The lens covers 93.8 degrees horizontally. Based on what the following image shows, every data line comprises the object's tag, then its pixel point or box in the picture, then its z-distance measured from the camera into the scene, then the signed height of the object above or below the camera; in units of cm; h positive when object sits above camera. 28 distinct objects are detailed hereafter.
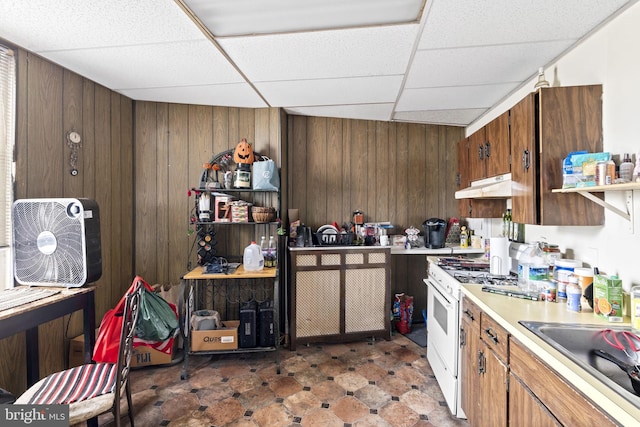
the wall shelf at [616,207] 142 +6
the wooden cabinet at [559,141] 161 +40
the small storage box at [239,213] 273 +2
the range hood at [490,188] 205 +20
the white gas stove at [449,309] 191 -69
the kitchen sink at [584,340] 116 -52
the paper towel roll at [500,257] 210 -30
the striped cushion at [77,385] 142 -86
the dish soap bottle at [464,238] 321 -26
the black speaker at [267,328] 265 -100
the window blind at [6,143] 183 +45
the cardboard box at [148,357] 244 -117
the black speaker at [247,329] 261 -99
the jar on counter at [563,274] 157 -32
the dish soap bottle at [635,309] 121 -39
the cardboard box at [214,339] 250 -104
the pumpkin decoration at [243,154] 280 +58
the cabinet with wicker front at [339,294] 285 -77
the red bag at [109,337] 210 -86
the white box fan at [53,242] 176 -15
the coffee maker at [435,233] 316 -20
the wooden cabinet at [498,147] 205 +49
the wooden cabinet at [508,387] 94 -69
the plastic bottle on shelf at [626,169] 135 +20
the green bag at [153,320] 213 -76
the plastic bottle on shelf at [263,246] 274 -29
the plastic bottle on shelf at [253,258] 269 -39
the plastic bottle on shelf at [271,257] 272 -38
